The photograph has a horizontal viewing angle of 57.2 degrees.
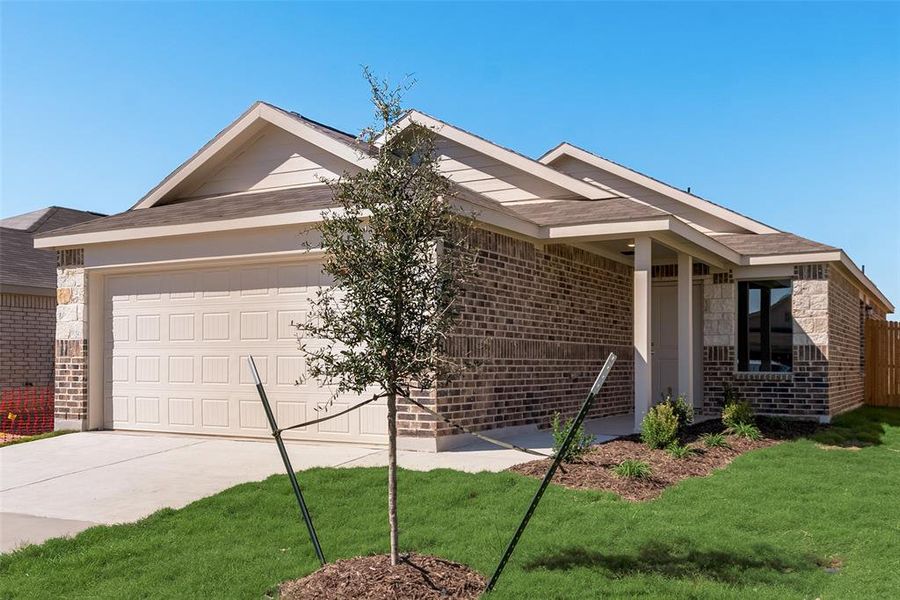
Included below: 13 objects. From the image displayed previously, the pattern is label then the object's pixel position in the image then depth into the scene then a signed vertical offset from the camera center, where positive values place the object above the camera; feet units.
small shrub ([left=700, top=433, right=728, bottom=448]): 36.68 -5.09
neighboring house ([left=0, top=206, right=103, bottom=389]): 57.57 +0.56
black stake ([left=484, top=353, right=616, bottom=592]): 17.16 -2.93
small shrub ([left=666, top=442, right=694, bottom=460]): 33.09 -5.00
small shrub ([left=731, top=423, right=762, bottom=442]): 40.01 -5.10
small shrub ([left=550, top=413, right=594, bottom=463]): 30.53 -4.42
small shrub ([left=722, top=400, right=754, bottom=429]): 42.06 -4.48
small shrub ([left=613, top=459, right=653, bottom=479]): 28.55 -4.98
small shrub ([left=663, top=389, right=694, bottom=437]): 39.91 -4.10
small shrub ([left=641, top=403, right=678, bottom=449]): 34.63 -4.27
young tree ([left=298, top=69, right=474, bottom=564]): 18.58 +1.22
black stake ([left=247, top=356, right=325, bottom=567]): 19.66 -3.77
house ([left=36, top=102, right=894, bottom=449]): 37.42 +1.64
